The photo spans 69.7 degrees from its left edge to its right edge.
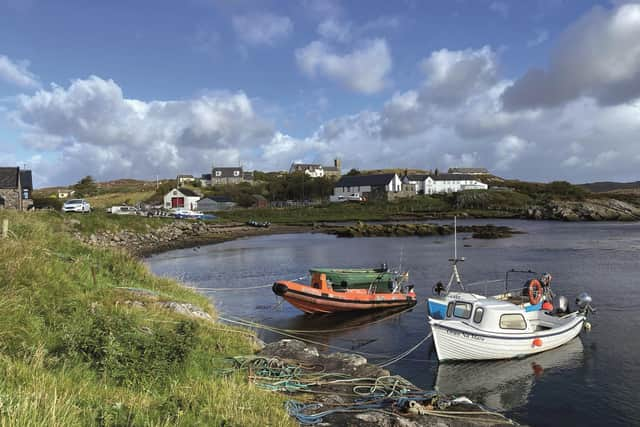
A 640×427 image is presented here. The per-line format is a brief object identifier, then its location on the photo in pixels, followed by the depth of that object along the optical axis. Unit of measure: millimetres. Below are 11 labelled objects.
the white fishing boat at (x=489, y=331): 16688
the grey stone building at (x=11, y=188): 56419
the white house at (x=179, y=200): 112062
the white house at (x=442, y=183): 139750
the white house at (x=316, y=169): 172975
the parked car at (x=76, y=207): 65000
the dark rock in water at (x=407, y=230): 70812
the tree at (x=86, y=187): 138250
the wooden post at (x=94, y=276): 12703
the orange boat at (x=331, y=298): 23219
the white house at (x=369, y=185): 126688
